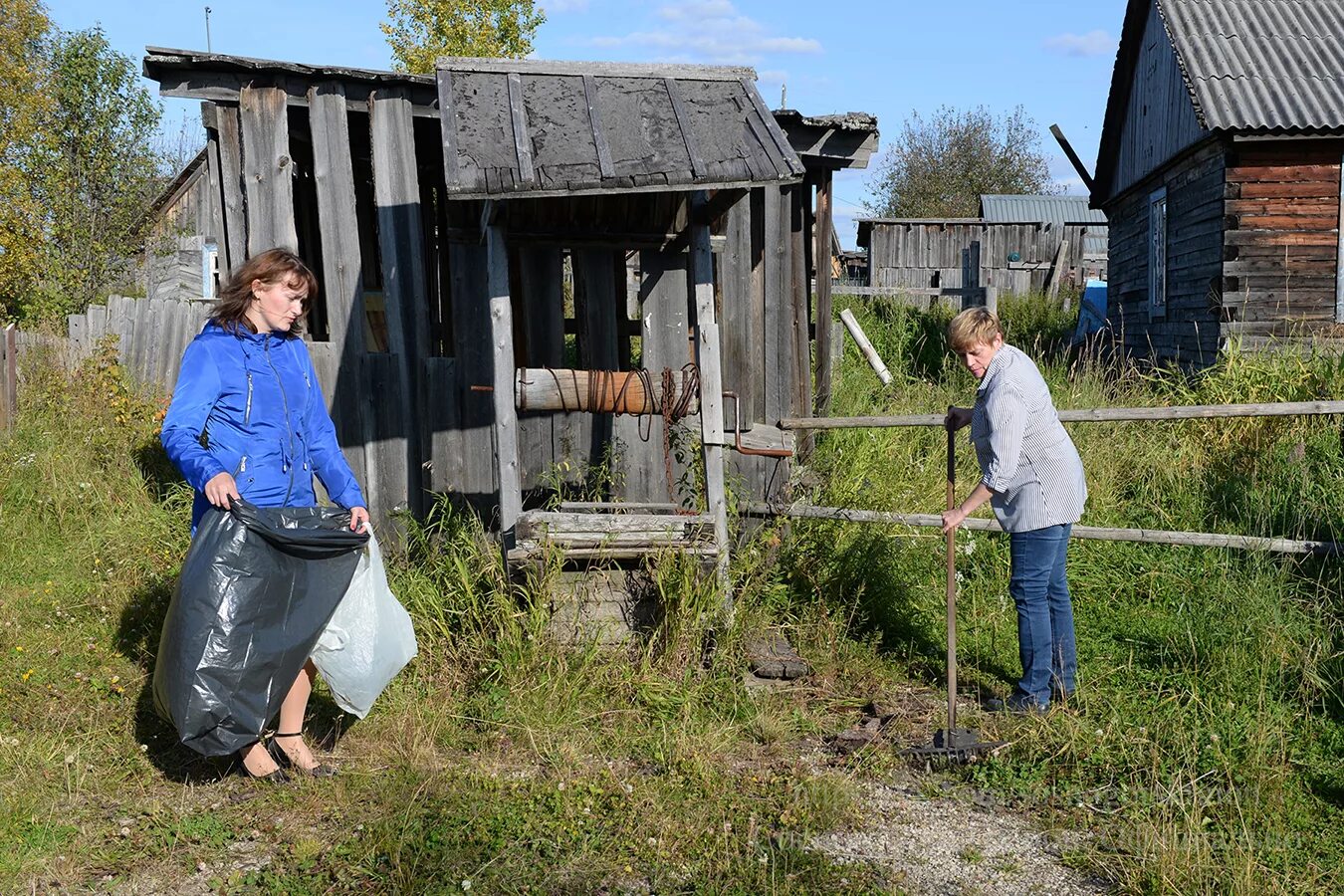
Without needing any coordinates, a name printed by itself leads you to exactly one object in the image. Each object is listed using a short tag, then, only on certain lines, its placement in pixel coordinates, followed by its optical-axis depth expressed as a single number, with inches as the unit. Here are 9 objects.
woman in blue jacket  139.6
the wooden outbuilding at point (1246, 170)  438.0
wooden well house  180.9
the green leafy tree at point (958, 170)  1721.2
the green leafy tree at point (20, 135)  726.5
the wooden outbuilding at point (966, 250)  1103.0
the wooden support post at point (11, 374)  336.2
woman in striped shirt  168.9
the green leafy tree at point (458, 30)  852.6
